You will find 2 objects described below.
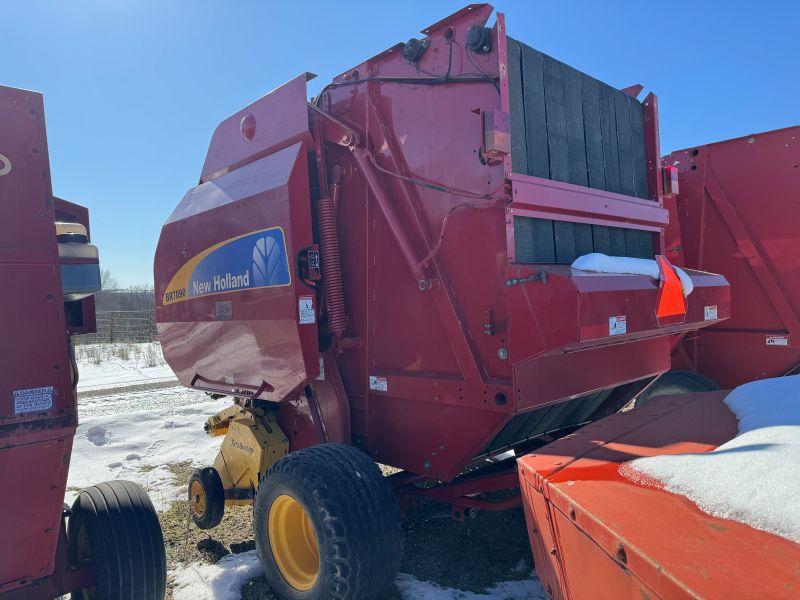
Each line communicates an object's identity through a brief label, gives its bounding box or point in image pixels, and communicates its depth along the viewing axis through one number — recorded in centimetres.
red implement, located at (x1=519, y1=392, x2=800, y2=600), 128
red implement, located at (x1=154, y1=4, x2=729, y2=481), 283
